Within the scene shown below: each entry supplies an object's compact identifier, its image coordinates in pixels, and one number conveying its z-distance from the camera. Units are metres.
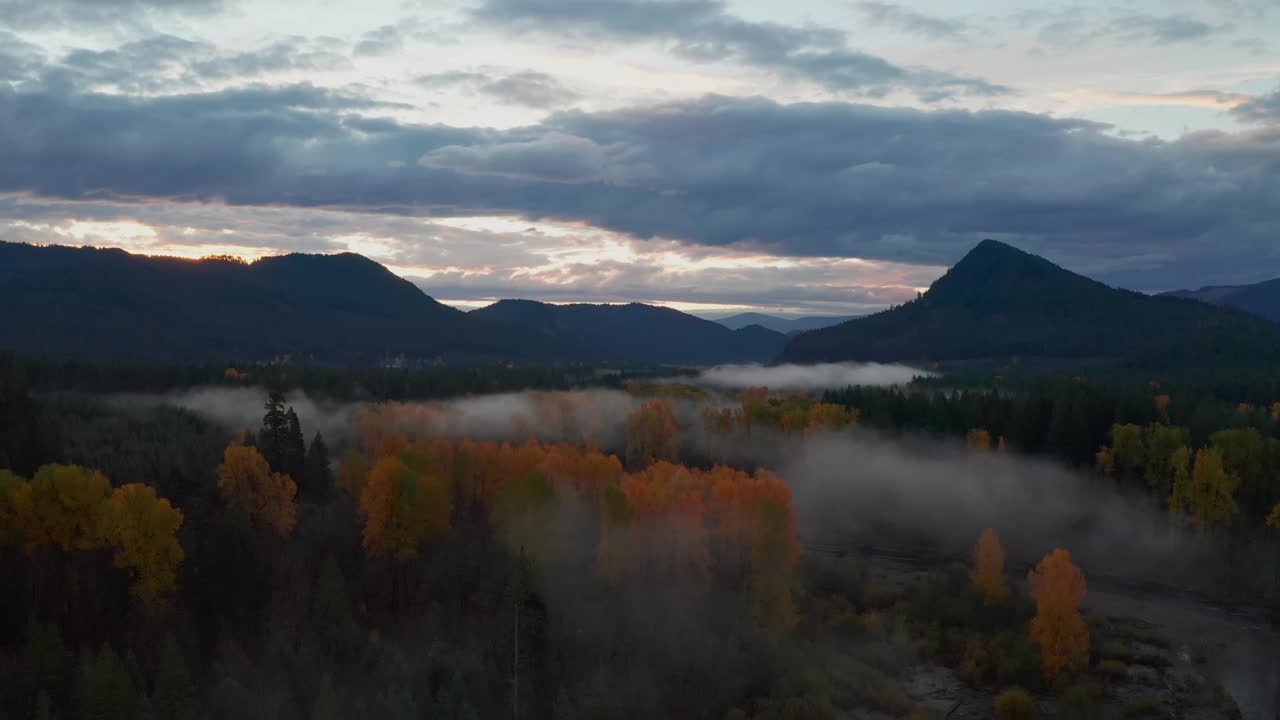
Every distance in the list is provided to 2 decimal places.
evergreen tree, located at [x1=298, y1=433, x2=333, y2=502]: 105.62
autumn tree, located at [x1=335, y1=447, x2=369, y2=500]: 103.81
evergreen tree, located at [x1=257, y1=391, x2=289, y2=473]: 105.44
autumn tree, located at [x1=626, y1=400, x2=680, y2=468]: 159.62
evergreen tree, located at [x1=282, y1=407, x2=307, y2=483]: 106.38
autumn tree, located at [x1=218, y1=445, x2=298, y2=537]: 89.38
